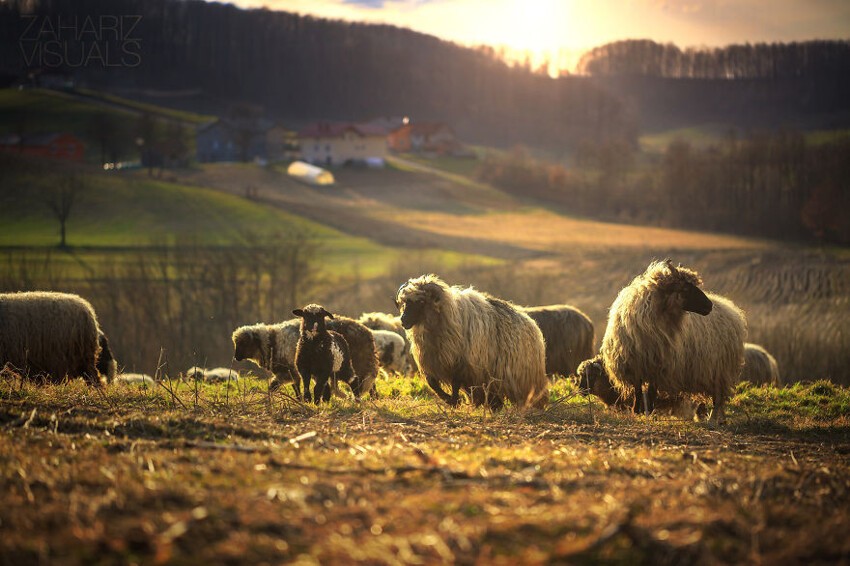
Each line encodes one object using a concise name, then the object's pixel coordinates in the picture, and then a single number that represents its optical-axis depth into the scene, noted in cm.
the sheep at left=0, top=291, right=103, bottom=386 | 1462
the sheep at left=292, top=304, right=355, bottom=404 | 1270
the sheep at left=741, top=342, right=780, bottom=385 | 2072
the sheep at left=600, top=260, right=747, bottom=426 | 1283
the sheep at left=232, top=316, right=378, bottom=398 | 1437
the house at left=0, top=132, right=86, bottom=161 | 7956
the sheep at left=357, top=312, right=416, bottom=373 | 1947
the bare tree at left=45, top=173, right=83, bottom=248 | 5328
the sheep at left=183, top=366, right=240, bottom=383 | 1785
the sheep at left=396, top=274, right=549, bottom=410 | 1260
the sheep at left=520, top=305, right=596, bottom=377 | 1850
